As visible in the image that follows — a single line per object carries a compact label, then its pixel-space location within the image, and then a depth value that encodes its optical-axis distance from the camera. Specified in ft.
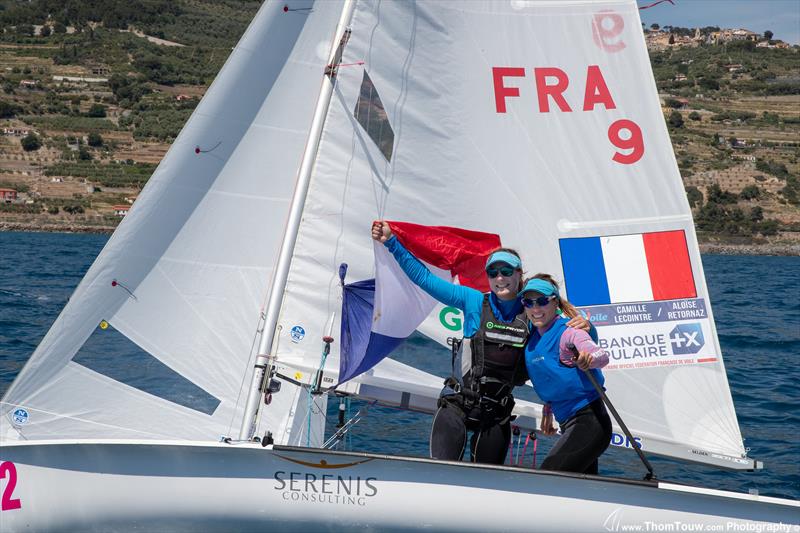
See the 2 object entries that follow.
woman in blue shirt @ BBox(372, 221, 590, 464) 34.76
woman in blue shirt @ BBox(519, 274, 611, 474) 33.37
